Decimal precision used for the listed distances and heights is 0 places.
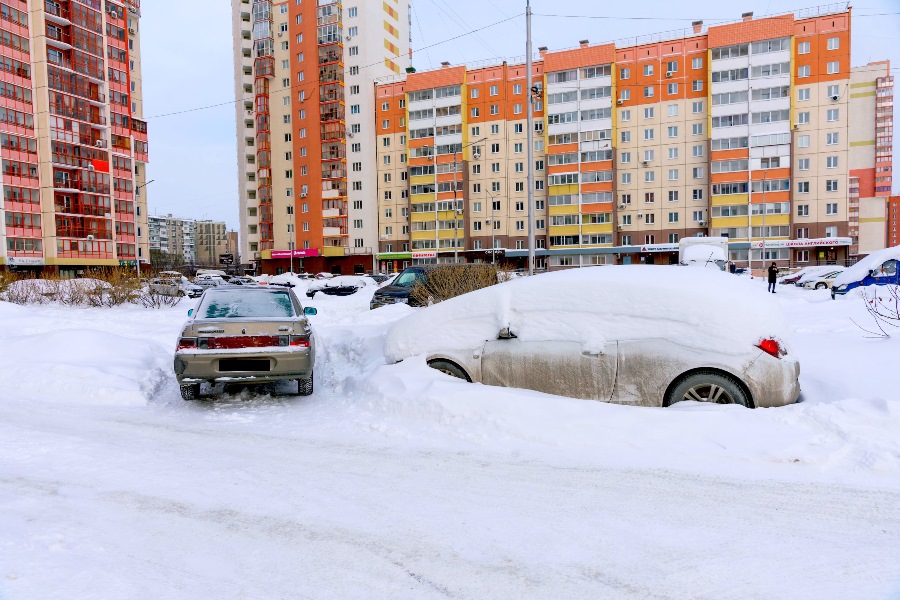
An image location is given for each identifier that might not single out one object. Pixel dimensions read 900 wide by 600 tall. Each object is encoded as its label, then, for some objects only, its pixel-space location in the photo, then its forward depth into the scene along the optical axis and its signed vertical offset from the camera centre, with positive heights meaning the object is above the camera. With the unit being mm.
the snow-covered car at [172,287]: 20811 -858
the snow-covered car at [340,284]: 28672 -1201
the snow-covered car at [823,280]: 30141 -1238
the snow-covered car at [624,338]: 5309 -811
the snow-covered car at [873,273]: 22094 -648
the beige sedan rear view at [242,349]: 6613 -1026
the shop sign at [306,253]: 70938 +1538
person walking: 26562 -797
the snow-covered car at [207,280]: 35188 -1014
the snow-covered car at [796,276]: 36956 -1222
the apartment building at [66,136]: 51250 +13309
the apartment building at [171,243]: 189850 +8554
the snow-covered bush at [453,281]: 13750 -466
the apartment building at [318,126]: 70188 +18301
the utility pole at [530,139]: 16431 +3827
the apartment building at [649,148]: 54812 +12435
